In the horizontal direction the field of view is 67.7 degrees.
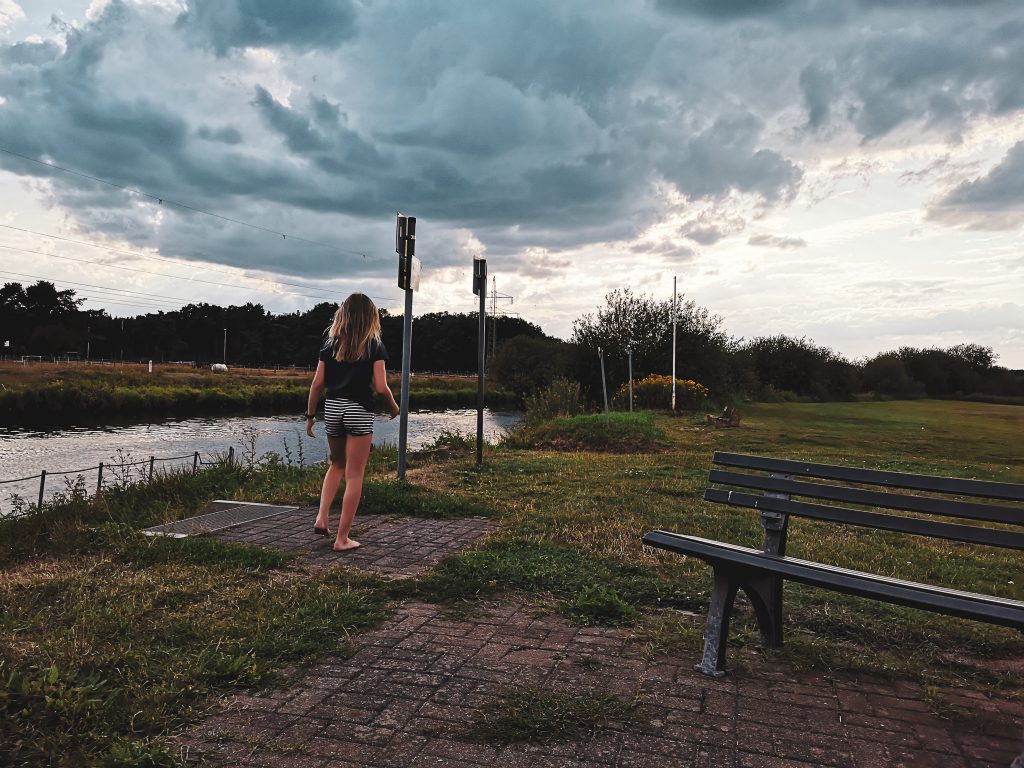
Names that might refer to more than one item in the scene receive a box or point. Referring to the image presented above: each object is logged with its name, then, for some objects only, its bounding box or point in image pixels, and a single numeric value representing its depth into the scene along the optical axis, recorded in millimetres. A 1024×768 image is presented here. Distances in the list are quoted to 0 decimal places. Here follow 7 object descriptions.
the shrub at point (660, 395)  28516
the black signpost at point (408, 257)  8148
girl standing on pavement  5688
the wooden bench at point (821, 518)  2850
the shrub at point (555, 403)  21188
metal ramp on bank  6133
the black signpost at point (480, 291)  11266
